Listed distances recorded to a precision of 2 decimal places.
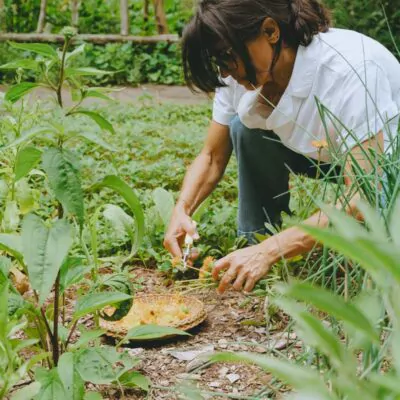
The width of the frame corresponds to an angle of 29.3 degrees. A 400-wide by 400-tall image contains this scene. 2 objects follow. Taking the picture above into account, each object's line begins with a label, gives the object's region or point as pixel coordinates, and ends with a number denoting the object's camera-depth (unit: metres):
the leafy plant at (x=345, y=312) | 0.43
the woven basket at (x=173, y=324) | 2.04
